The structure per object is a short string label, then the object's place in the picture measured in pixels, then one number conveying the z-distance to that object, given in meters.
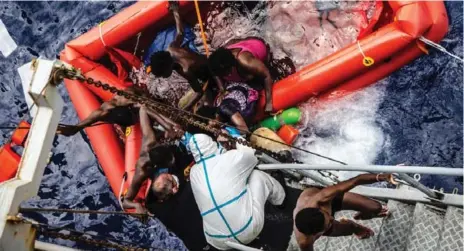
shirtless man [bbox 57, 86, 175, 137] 5.76
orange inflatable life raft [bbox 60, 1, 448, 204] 5.46
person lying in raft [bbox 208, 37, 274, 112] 5.46
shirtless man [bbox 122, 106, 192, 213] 5.11
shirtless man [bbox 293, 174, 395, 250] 3.93
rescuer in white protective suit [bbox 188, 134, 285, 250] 4.28
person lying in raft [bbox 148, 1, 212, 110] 5.52
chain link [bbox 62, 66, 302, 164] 3.38
